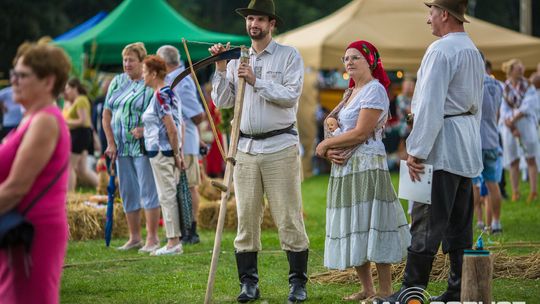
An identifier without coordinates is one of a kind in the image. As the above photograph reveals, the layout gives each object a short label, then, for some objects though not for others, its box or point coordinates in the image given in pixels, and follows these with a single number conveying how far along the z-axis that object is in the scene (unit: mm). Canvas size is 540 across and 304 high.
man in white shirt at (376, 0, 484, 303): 11208
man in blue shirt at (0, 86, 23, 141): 27465
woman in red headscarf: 11800
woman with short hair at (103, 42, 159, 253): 17456
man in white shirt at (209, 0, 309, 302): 12490
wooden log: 10190
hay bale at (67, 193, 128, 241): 19903
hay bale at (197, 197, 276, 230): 21256
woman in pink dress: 7871
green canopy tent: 33752
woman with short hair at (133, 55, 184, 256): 16953
